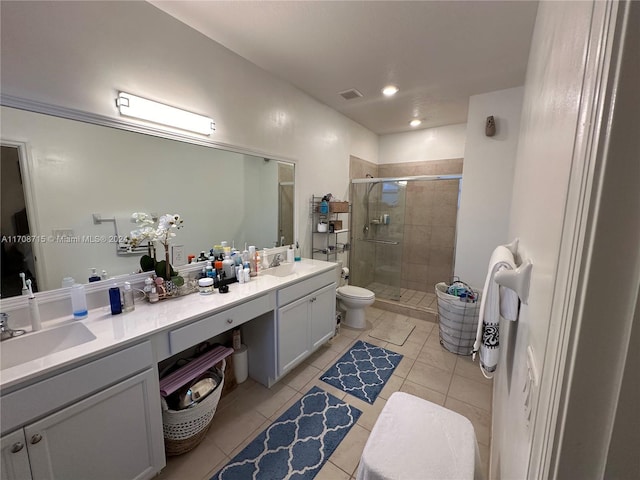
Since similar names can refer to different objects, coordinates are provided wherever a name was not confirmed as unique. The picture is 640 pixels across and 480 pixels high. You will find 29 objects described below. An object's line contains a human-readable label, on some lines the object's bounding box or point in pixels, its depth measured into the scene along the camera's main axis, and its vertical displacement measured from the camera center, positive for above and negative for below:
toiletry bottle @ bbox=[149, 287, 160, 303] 1.56 -0.53
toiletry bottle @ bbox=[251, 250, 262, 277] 2.16 -0.48
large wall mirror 1.20 +0.08
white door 0.31 -0.05
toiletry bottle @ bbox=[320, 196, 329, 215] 2.92 +0.01
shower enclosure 3.70 -0.36
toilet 2.91 -1.07
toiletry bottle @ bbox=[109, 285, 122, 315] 1.37 -0.50
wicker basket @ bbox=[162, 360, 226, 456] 1.43 -1.23
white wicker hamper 2.44 -1.08
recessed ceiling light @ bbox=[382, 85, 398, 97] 2.50 +1.16
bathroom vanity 0.93 -0.74
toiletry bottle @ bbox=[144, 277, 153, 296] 1.58 -0.48
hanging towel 0.91 -0.36
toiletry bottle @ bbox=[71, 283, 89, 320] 1.33 -0.49
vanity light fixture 1.48 +0.58
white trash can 2.05 -1.24
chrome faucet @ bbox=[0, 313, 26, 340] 1.13 -0.54
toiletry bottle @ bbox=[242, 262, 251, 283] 1.98 -0.50
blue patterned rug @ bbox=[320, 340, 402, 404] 2.04 -1.40
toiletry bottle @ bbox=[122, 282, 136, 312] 1.43 -0.51
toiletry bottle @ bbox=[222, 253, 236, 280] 1.97 -0.46
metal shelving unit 2.97 -0.32
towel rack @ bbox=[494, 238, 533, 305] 0.74 -0.20
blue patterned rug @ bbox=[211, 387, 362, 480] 1.42 -1.43
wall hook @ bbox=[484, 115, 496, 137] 2.54 +0.81
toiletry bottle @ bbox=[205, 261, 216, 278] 1.89 -0.47
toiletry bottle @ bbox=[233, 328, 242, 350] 2.06 -1.04
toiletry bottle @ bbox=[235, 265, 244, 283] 1.97 -0.51
